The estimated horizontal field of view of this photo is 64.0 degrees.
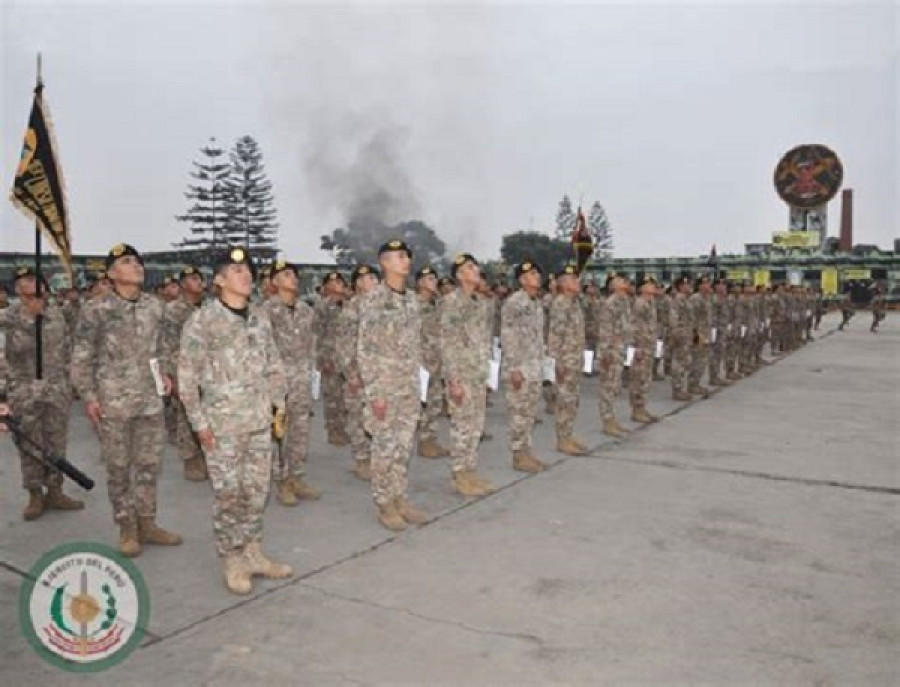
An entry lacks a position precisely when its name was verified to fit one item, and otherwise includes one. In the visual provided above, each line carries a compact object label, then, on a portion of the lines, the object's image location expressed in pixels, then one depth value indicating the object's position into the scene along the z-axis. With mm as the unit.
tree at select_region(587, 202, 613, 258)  88625
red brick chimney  64500
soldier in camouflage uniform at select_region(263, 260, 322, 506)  5523
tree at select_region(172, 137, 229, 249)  56375
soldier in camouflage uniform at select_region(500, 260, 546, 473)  6145
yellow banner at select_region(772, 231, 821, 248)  41062
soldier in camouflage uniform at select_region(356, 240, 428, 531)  4785
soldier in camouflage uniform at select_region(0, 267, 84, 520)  5102
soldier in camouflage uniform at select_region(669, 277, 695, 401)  10281
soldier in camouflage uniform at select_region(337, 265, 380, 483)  6121
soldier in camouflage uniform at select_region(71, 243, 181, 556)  4348
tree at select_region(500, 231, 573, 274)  71750
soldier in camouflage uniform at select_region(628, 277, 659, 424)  8891
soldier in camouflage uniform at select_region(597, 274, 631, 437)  8047
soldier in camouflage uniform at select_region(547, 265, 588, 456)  7105
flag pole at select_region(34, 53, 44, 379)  4898
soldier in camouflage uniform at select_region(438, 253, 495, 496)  5582
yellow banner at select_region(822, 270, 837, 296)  41250
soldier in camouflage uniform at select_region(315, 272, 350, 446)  7672
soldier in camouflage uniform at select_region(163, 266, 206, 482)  6785
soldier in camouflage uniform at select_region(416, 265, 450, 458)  7141
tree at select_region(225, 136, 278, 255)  57406
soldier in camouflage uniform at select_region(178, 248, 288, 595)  3816
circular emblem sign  35803
